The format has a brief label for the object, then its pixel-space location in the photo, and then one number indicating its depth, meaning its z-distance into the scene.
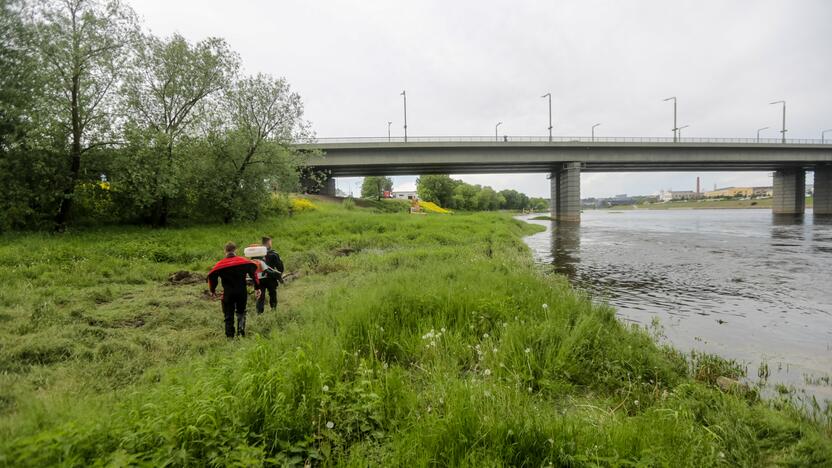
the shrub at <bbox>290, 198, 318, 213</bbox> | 35.97
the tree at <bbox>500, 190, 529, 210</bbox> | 193.75
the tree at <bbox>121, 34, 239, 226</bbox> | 19.45
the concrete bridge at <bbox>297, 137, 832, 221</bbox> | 49.03
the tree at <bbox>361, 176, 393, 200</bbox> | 89.75
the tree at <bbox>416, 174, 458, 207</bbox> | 94.12
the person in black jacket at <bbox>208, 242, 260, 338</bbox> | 7.49
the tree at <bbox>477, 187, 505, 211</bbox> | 132.00
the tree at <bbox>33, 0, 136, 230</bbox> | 17.33
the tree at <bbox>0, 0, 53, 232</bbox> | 16.94
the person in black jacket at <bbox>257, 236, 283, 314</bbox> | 9.07
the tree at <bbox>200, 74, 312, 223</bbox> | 24.31
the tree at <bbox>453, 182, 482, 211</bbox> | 105.80
